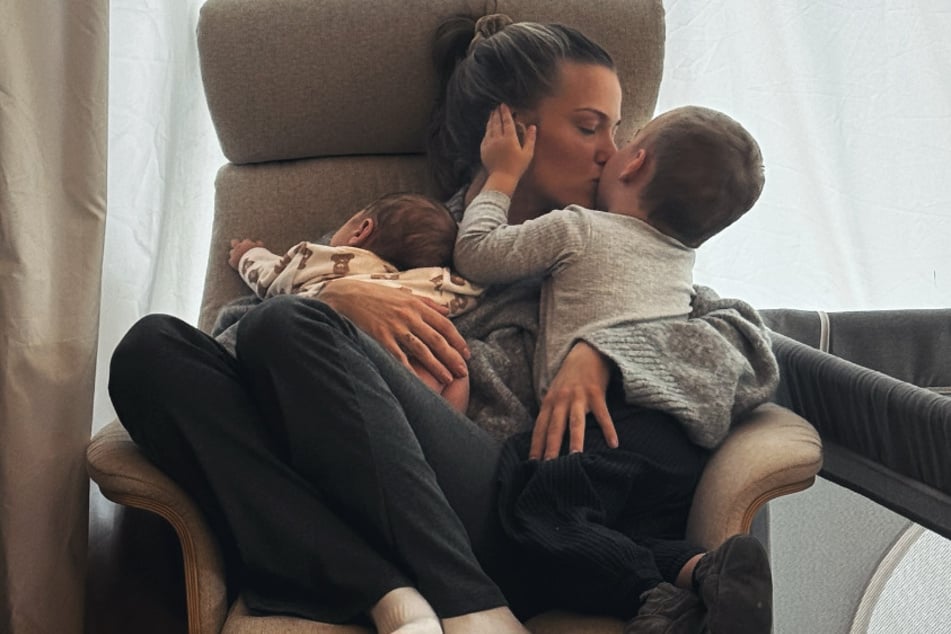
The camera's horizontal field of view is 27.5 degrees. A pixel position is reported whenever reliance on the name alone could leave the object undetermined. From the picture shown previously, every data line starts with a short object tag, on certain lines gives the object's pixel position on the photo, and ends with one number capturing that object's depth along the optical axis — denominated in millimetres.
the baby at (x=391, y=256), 2108
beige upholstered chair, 2293
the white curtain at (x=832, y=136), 2599
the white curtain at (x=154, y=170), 2500
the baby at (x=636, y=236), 2055
